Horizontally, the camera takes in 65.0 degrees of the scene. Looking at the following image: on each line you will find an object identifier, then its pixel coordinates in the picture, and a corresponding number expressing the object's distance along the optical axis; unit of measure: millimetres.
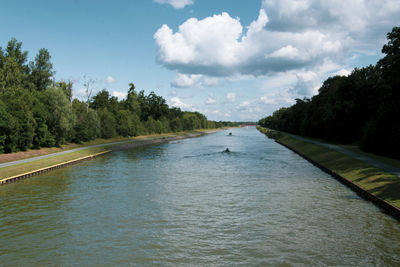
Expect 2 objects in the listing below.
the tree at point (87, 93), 79812
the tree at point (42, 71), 81000
